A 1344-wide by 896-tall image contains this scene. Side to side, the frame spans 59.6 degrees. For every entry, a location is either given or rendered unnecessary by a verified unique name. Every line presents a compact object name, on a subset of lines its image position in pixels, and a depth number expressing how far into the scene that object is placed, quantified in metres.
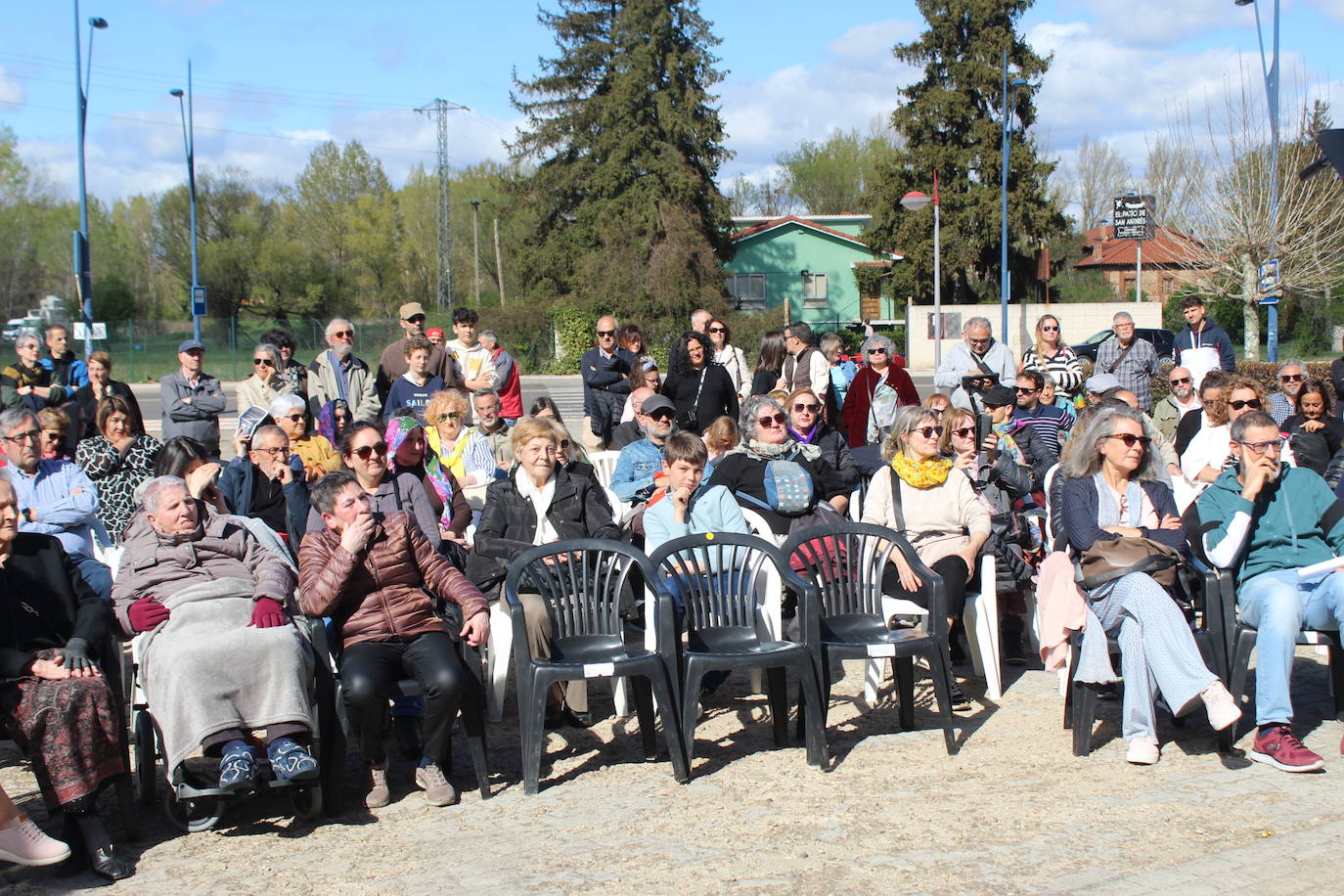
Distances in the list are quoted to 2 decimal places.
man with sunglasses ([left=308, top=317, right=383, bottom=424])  8.88
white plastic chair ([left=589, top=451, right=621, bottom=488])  7.98
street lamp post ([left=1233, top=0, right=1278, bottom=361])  19.73
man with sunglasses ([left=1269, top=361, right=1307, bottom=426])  8.61
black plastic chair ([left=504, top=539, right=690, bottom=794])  4.56
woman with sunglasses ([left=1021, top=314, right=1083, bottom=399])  8.55
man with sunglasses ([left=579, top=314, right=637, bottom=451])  9.39
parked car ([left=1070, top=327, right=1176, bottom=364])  18.04
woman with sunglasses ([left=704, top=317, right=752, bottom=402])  9.85
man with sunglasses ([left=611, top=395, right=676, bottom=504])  6.88
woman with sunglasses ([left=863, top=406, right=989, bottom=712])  5.82
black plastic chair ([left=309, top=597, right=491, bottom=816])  4.34
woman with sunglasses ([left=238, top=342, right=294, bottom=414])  8.19
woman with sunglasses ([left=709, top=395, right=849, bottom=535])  6.36
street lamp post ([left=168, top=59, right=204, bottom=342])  30.22
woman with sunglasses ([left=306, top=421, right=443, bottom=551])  5.41
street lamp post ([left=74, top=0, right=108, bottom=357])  16.67
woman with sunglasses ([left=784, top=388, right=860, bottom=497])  6.99
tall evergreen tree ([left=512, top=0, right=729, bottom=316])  37.31
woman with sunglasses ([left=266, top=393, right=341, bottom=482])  6.66
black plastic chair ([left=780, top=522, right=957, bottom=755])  4.84
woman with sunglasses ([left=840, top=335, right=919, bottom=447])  8.95
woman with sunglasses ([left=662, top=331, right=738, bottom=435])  8.95
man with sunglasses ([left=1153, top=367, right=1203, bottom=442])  8.61
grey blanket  4.08
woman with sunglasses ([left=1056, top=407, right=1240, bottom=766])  4.66
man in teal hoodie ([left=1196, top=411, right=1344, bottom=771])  4.83
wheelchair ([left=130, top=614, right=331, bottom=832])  4.03
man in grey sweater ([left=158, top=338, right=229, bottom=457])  8.43
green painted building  47.03
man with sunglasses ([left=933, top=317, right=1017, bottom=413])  8.78
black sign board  30.81
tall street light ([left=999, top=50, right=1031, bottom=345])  32.59
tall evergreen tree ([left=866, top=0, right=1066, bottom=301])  37.19
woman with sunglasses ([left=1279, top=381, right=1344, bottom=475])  7.93
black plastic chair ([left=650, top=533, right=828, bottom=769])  4.70
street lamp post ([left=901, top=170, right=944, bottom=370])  33.41
